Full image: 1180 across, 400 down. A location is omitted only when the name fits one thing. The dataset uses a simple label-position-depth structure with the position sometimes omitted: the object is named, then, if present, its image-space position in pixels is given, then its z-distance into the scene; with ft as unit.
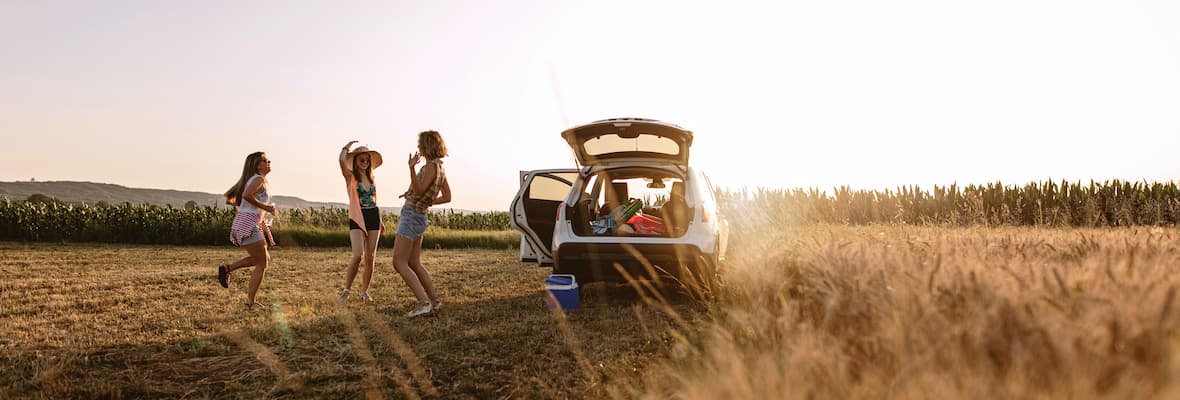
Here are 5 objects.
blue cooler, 21.35
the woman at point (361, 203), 21.98
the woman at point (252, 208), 21.11
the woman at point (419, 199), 19.39
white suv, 20.38
